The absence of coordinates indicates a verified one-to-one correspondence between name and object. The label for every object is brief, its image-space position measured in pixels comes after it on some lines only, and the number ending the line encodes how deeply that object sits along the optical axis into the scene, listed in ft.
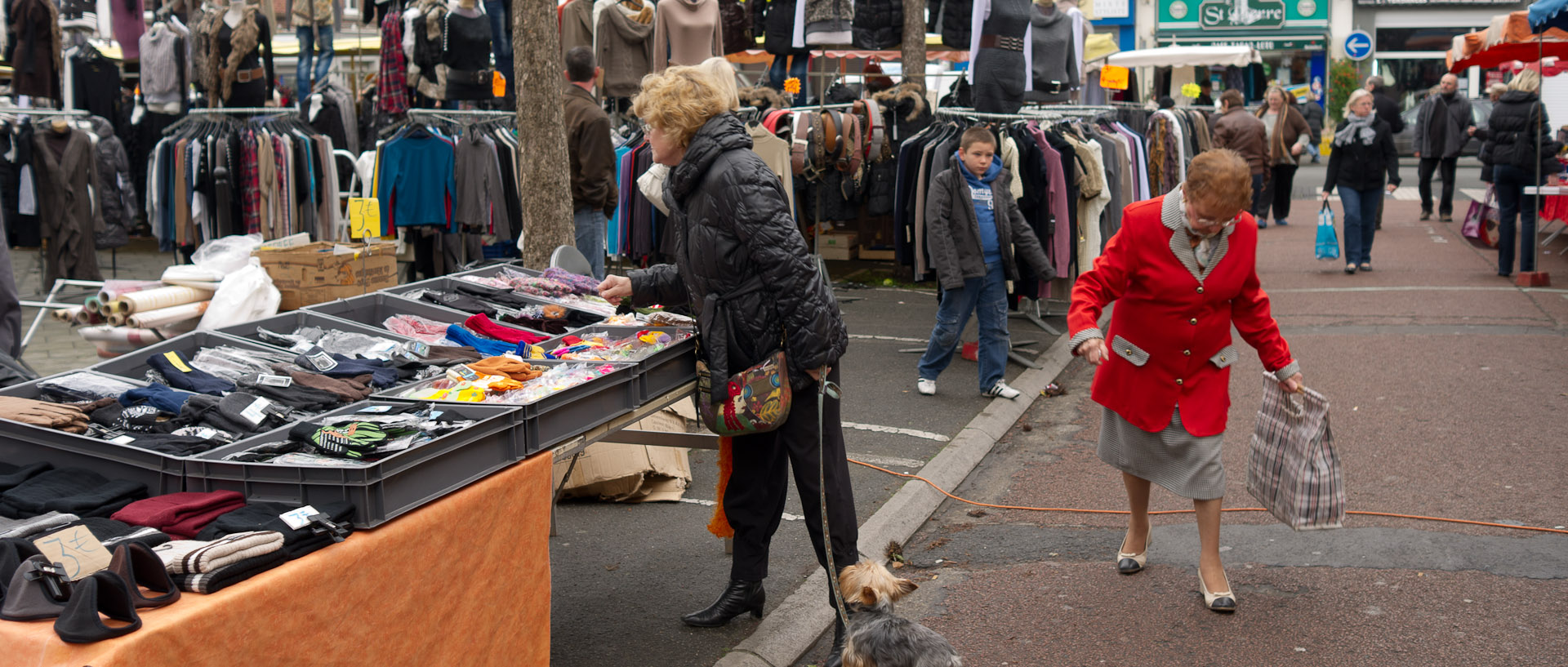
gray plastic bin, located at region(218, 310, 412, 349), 15.56
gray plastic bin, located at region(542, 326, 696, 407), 13.75
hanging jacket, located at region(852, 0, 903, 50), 42.63
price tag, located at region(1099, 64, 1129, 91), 46.65
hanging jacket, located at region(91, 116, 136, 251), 38.24
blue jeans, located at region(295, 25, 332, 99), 54.13
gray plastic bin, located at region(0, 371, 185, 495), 10.15
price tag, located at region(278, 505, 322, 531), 9.06
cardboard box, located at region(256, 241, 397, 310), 17.56
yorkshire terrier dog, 10.47
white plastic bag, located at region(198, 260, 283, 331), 16.34
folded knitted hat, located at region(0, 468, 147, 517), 9.61
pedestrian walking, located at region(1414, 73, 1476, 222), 57.16
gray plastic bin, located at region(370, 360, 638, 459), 11.70
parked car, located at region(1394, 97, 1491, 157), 84.64
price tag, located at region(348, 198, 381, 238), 19.03
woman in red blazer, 15.16
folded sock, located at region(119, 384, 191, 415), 11.94
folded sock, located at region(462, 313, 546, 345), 16.37
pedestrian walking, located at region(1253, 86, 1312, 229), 58.08
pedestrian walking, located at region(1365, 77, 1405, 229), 59.62
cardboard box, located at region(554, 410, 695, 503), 19.43
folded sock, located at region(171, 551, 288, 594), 8.36
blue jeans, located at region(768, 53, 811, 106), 44.19
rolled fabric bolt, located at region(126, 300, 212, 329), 15.78
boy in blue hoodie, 26.53
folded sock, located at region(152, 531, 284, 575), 8.43
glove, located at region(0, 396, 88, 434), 10.69
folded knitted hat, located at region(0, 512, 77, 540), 8.93
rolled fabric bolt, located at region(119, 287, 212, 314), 15.87
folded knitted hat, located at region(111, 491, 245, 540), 9.28
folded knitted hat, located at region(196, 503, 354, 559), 9.02
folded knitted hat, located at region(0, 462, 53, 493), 9.99
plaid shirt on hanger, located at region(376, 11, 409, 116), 38.93
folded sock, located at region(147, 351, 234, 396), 12.78
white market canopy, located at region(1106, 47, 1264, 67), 64.59
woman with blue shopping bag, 43.16
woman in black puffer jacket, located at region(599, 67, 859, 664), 13.26
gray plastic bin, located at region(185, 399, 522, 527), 9.57
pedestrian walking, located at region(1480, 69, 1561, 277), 40.83
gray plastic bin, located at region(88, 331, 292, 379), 13.38
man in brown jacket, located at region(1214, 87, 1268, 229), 54.24
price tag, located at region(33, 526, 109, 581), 8.47
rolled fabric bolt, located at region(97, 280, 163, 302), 16.07
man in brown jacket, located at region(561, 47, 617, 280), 28.58
